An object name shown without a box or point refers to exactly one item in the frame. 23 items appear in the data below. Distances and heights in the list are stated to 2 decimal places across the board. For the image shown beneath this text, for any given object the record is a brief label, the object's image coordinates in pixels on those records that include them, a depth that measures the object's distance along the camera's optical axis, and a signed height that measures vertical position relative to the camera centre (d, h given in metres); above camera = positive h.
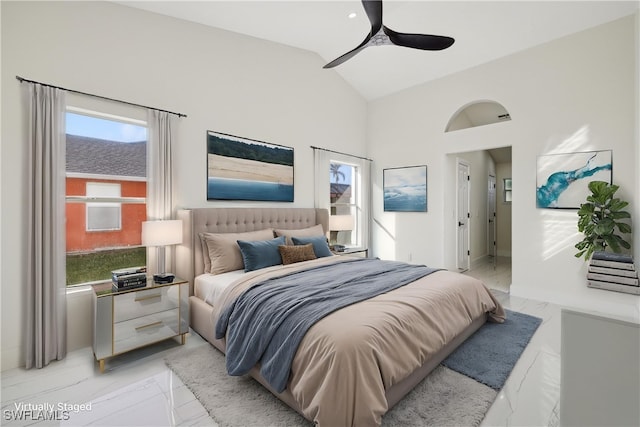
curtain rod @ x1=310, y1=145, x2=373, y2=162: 4.79 +1.07
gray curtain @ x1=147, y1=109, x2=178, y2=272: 3.04 +0.44
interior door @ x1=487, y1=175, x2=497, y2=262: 7.42 -0.09
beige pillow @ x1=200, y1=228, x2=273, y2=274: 3.15 -0.44
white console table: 0.75 -0.43
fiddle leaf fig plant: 3.29 -0.10
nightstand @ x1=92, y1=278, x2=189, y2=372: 2.34 -0.89
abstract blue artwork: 3.60 +0.47
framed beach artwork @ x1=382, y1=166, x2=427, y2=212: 5.21 +0.44
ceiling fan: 2.57 +1.59
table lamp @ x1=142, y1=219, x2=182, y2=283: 2.75 -0.21
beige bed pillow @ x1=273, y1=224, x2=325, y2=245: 3.84 -0.27
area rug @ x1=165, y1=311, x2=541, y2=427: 1.76 -1.23
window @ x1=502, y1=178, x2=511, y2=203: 7.67 +0.61
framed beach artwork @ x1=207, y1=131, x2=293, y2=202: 3.62 +0.58
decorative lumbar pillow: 3.34 -0.48
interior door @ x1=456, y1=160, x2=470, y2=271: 5.67 -0.07
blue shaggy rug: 2.21 -1.20
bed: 1.50 -0.79
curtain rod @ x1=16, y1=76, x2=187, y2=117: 2.37 +1.08
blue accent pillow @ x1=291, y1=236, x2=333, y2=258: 3.72 -0.40
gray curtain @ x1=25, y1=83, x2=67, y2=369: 2.37 -0.14
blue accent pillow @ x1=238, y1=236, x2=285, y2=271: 3.15 -0.46
